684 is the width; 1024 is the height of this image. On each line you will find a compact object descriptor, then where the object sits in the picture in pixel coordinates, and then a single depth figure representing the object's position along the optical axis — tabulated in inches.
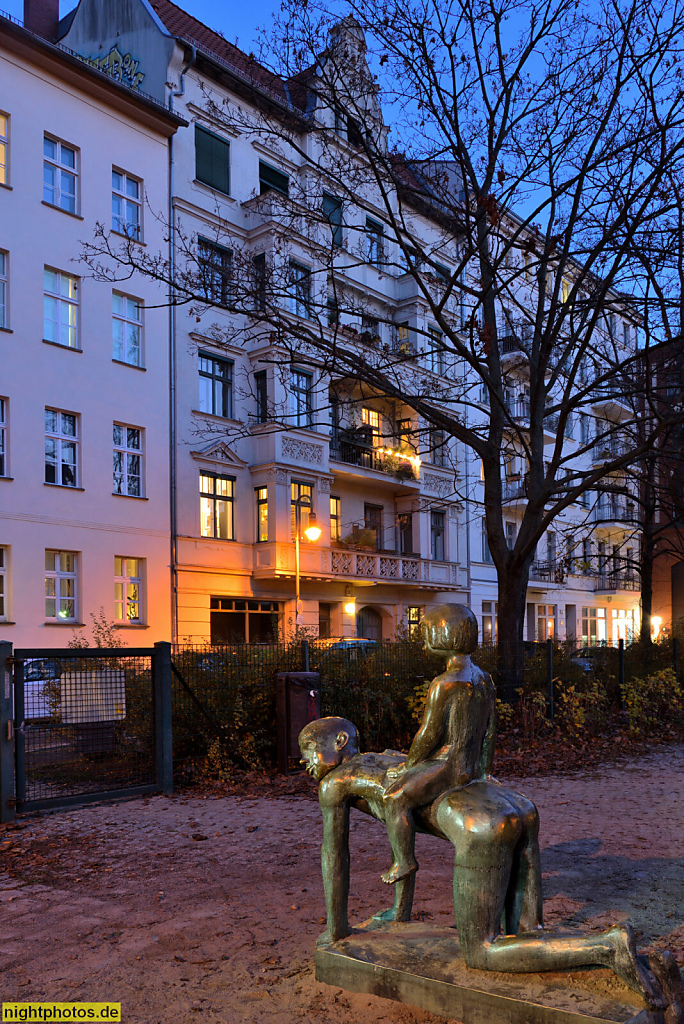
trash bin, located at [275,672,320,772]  418.0
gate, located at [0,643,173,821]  339.7
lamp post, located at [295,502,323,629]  903.7
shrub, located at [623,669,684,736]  587.5
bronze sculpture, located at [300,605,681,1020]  134.3
